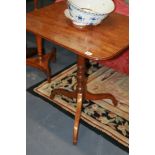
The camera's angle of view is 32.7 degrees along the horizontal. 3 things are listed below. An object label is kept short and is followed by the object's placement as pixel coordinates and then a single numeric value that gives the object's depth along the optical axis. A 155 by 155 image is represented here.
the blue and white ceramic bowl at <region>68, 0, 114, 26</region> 1.40
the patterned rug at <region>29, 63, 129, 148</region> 1.75
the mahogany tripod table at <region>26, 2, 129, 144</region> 1.28
